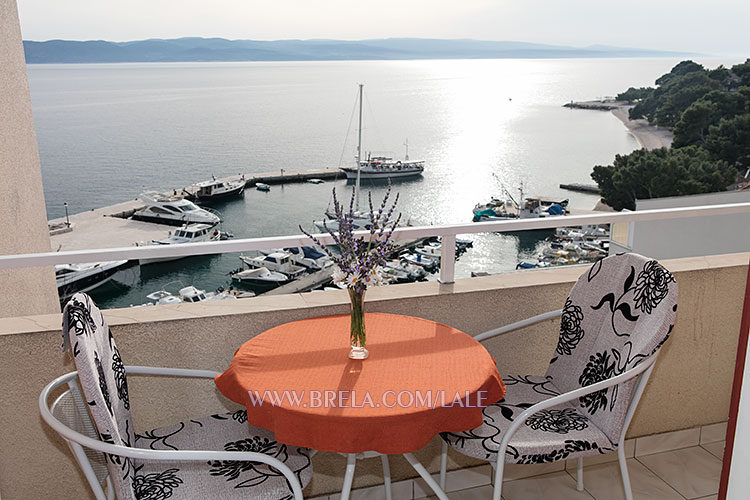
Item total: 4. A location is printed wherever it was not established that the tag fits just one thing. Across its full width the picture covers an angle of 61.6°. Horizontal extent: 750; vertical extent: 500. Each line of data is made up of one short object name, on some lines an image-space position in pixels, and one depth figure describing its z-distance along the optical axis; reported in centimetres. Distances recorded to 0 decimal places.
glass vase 160
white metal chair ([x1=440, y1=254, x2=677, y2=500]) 162
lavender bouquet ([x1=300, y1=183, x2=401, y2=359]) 158
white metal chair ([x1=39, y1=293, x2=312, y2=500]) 133
